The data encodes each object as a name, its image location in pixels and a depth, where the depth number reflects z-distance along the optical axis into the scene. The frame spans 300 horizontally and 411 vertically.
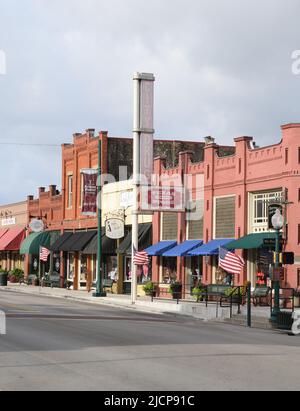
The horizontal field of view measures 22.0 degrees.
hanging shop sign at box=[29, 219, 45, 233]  63.06
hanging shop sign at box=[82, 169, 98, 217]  50.16
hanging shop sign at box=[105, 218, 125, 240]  47.69
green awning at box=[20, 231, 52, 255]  62.97
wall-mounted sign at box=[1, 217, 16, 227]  74.34
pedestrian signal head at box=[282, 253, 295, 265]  27.47
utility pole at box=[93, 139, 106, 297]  42.96
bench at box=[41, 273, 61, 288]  58.62
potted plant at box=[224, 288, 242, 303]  31.72
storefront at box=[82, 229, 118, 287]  49.12
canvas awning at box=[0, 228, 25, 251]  69.88
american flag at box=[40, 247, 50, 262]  51.09
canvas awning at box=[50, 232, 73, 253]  57.37
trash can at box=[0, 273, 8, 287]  60.31
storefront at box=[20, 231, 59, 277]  62.81
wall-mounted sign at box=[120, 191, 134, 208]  47.47
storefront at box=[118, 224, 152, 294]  46.16
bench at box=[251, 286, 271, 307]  33.75
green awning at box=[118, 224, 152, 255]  46.03
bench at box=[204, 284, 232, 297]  35.23
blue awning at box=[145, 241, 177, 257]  42.78
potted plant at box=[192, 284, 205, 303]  37.55
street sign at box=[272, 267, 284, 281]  27.00
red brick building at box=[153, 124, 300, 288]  33.38
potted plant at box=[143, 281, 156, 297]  42.75
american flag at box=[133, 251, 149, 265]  37.72
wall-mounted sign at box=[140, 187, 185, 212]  40.69
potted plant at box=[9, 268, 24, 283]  66.00
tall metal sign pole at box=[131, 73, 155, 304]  38.58
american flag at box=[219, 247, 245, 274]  30.81
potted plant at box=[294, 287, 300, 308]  31.69
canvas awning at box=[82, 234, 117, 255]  49.03
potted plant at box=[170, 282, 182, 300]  40.41
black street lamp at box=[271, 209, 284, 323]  26.95
